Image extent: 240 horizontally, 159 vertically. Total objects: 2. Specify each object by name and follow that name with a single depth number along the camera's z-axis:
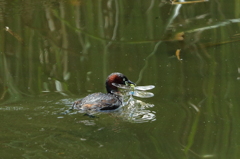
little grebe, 11.94
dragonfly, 12.48
